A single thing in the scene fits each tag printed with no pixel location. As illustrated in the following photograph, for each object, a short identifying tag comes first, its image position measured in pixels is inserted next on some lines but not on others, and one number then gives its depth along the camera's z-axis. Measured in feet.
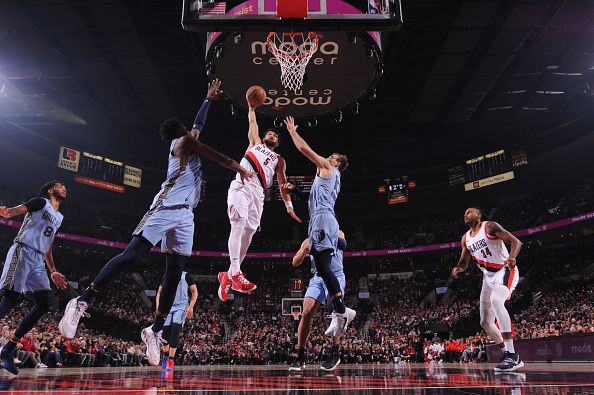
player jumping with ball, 16.26
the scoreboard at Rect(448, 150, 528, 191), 77.41
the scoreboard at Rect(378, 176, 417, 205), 88.94
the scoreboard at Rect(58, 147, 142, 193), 77.25
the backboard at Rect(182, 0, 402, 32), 19.22
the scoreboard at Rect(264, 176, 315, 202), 75.56
